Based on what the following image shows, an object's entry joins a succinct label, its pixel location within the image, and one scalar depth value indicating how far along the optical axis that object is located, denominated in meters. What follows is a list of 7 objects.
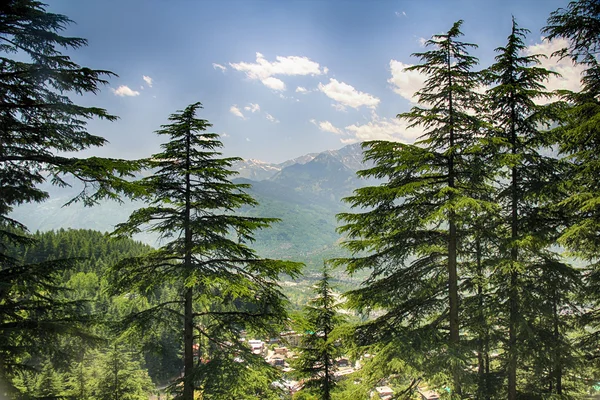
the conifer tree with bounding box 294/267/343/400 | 13.66
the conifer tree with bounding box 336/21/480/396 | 7.59
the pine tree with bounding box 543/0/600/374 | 7.04
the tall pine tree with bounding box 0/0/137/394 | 5.97
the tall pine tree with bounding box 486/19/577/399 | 8.11
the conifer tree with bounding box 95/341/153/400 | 19.77
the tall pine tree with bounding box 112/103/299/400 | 7.86
